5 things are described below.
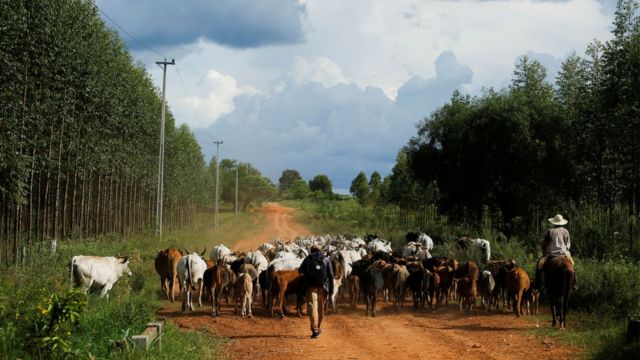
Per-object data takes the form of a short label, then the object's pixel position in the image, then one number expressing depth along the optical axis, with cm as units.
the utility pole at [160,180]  3266
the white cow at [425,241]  2773
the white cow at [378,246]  2680
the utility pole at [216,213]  6362
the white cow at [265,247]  2502
